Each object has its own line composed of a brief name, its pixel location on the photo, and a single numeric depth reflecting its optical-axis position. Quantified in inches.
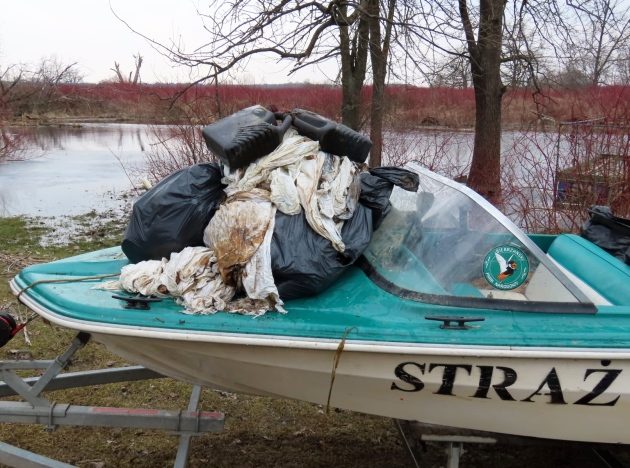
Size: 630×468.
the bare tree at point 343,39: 240.5
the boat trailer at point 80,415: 96.4
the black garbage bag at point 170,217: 97.2
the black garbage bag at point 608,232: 109.6
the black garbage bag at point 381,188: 106.8
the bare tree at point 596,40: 281.3
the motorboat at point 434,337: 82.0
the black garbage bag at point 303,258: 89.1
